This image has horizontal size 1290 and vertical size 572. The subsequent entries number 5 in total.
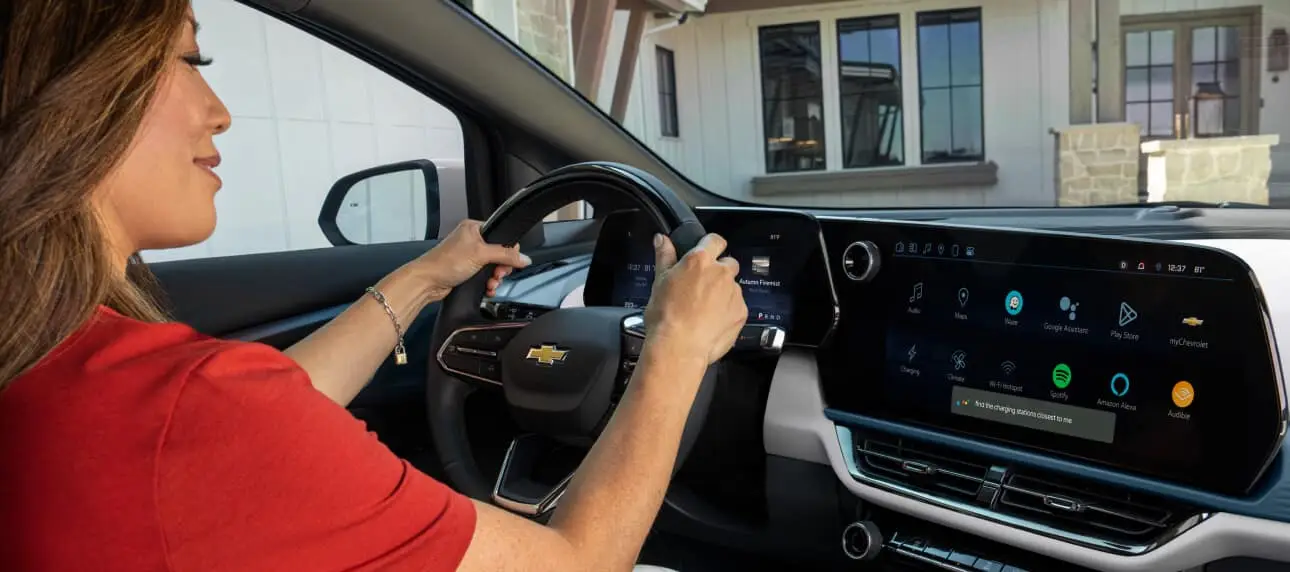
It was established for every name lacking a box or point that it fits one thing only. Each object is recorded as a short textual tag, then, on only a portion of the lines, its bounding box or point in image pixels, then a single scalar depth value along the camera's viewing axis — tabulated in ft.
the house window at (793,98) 38.58
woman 2.18
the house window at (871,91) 37.96
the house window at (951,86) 37.58
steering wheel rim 4.14
